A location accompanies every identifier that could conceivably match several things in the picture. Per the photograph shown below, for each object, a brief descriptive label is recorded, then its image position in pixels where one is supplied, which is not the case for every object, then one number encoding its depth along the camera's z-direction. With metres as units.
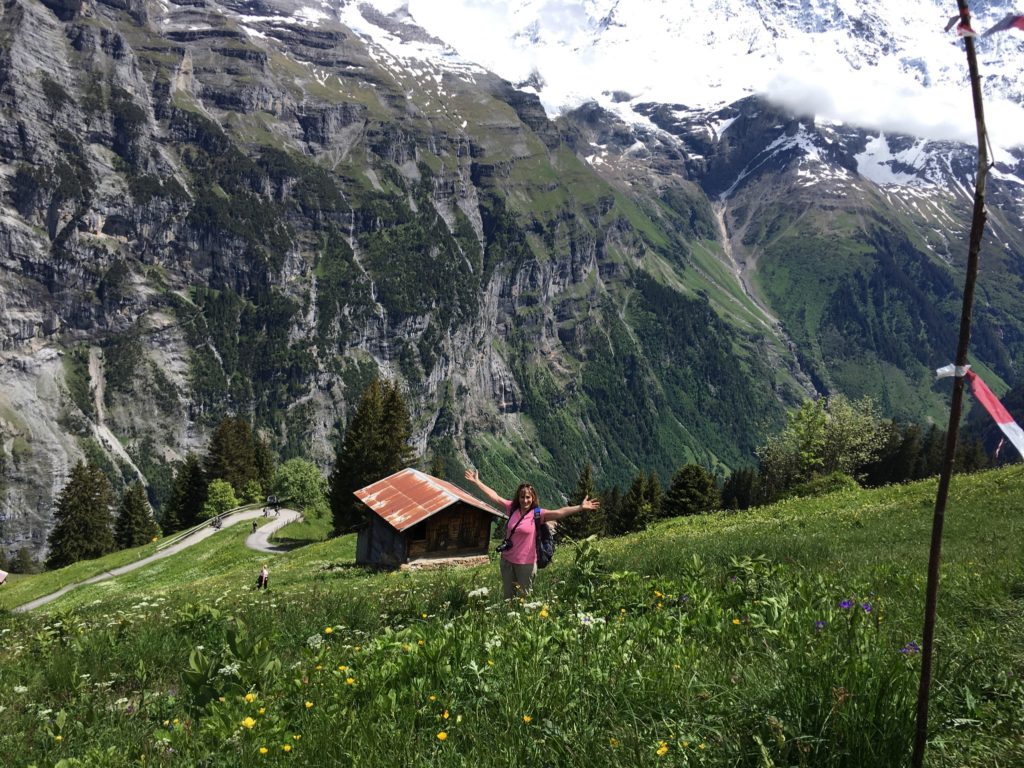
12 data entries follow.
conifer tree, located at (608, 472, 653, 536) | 76.22
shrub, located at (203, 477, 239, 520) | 85.25
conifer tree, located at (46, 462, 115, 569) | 85.19
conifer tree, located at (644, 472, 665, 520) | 75.84
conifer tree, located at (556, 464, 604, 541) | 76.88
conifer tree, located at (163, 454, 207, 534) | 92.00
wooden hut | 37.12
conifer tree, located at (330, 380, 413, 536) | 61.75
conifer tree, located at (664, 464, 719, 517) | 68.88
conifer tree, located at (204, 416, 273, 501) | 93.88
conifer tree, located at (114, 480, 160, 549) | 93.00
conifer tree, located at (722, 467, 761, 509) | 111.48
